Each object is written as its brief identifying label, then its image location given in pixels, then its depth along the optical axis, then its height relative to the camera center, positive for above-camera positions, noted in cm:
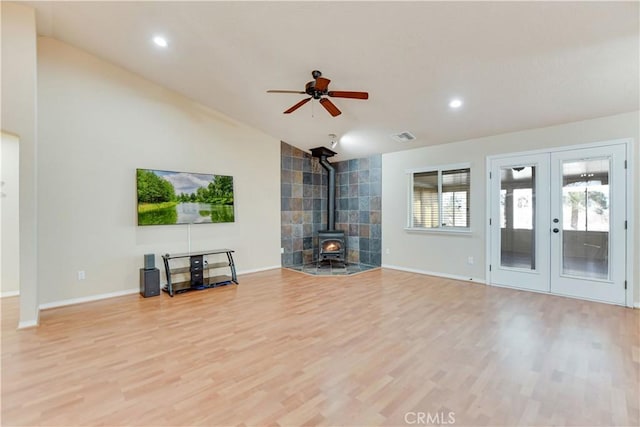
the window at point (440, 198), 539 +28
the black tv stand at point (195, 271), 463 -97
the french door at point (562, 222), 397 -14
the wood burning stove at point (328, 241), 645 -62
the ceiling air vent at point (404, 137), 530 +140
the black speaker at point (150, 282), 436 -104
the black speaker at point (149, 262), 448 -75
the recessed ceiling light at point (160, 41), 358 +211
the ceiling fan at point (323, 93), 336 +144
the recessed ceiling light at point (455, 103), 402 +151
